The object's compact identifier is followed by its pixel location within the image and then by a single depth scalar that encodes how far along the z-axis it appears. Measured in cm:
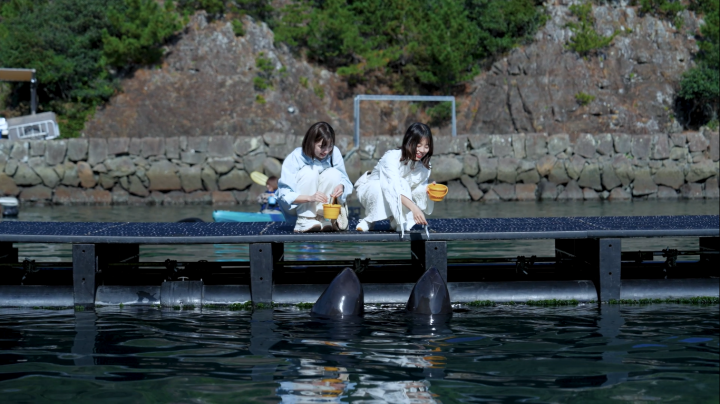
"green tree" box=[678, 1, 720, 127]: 2744
